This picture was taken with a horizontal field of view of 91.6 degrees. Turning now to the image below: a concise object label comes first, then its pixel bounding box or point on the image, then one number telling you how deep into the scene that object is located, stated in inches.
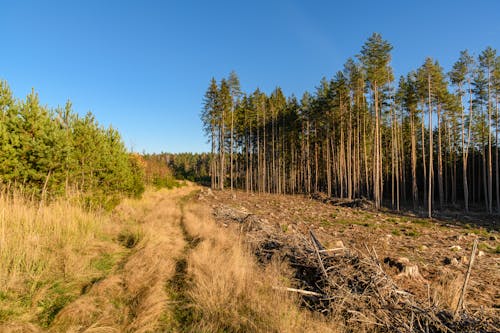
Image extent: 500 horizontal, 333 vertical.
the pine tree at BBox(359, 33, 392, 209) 848.3
